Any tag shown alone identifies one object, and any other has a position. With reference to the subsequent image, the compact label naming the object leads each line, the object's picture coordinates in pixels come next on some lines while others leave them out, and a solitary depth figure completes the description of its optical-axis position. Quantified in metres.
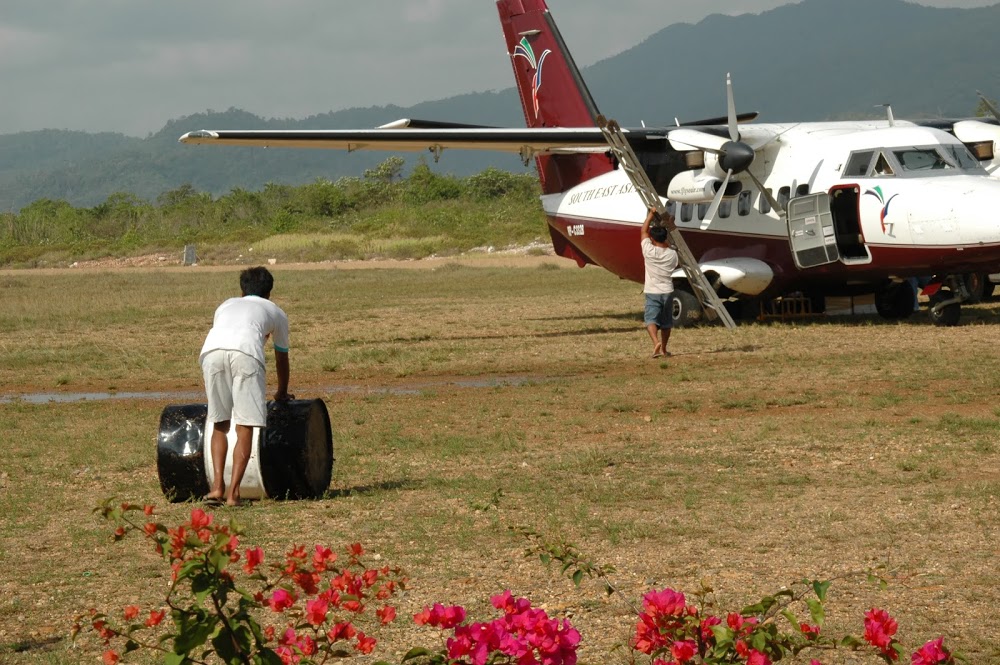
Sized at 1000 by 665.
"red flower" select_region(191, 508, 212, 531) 6.98
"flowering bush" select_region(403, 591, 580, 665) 6.41
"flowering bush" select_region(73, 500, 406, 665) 6.69
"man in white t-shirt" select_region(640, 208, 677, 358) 32.03
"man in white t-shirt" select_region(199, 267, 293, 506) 15.63
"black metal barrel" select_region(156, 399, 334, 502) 16.12
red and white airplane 34.62
